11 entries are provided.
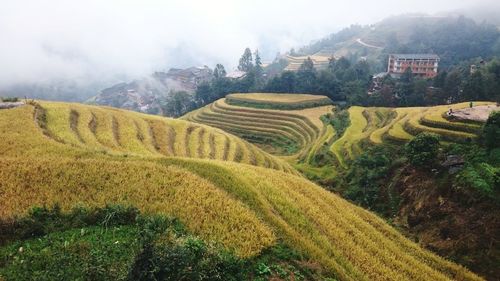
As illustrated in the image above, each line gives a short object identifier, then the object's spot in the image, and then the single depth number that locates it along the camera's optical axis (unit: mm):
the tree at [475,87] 52906
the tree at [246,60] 125500
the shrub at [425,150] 27922
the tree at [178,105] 89375
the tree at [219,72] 107444
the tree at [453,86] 58531
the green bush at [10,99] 27734
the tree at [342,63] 90719
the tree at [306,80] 77062
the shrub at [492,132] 26203
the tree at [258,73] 87581
